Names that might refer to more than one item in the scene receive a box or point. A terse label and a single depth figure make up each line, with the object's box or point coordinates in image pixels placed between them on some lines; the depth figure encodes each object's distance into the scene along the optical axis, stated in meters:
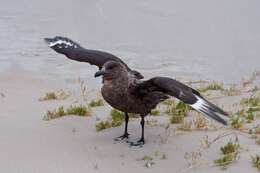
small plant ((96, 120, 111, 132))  13.40
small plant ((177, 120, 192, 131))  13.23
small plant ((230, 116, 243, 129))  13.09
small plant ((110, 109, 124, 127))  13.85
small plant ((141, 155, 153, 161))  11.62
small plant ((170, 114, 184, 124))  13.86
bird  11.37
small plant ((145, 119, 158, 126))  13.91
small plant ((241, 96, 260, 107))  15.31
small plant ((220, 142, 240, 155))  11.54
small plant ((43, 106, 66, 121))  14.06
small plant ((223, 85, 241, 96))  16.93
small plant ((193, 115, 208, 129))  13.24
